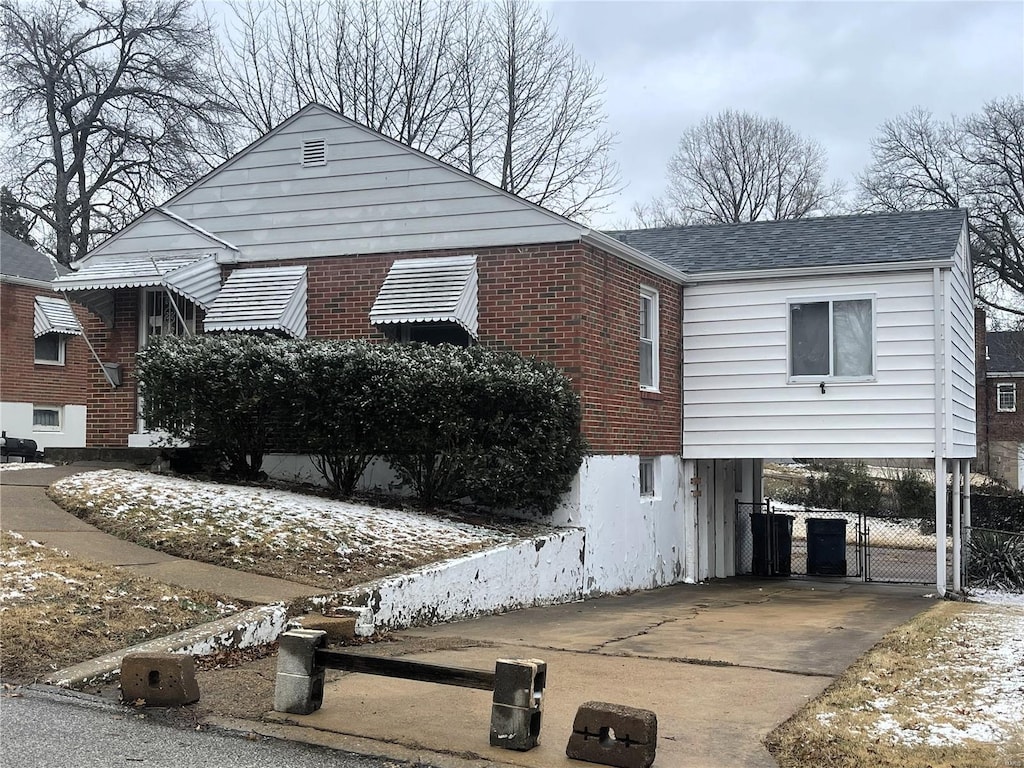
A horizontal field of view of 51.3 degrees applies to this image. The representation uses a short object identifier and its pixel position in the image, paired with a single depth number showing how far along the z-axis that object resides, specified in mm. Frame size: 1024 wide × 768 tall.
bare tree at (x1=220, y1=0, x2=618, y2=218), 33188
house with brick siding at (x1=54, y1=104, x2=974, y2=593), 13562
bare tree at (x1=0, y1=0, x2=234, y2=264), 33344
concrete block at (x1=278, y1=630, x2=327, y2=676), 6141
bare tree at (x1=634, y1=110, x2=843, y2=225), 45688
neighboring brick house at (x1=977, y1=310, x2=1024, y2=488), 45781
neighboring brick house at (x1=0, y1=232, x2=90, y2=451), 27906
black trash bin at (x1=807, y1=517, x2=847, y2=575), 18484
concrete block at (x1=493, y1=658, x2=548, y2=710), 5637
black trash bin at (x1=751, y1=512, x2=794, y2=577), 19047
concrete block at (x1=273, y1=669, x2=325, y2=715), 6148
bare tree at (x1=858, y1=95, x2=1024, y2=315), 37625
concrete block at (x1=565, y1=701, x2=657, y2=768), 5328
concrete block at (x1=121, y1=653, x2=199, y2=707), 6250
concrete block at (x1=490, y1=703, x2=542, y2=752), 5609
